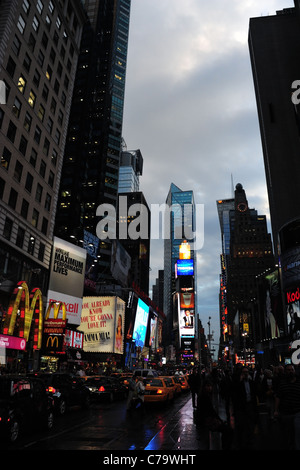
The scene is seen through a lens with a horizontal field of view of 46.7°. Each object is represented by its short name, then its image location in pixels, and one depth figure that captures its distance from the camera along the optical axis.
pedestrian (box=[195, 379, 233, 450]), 7.57
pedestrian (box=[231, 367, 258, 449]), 9.43
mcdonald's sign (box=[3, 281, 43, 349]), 28.94
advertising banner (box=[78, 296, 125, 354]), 56.75
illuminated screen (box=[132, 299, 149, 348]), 76.25
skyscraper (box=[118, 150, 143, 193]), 178.86
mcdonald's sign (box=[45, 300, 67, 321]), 37.59
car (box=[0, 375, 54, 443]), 9.38
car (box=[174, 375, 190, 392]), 36.38
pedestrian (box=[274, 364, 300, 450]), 7.26
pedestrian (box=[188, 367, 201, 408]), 18.60
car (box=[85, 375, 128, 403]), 22.08
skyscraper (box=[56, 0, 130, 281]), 92.12
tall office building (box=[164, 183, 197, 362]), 149.88
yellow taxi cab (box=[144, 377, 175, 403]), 19.64
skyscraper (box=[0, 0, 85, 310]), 32.41
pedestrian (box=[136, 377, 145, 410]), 17.59
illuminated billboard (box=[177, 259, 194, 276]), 155.38
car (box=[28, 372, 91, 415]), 15.58
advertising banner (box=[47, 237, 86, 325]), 41.72
